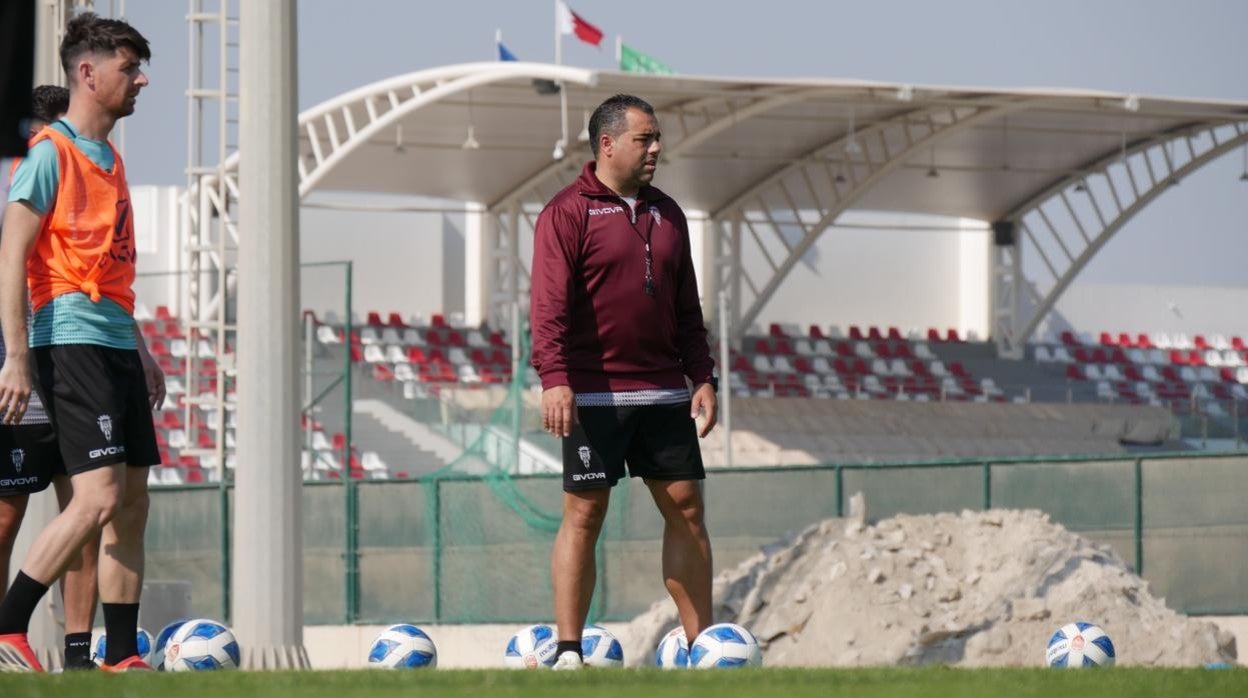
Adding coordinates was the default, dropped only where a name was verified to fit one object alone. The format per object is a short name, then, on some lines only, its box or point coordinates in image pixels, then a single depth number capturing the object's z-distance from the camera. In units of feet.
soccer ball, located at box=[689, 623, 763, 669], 45.21
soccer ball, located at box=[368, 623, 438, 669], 54.24
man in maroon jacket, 45.44
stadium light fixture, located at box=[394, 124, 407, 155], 215.72
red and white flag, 223.10
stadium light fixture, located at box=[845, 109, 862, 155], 217.56
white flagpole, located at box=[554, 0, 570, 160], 195.83
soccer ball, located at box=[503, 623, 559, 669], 53.26
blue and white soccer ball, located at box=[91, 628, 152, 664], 54.19
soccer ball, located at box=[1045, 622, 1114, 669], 56.39
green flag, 213.25
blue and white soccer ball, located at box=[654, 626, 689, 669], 50.85
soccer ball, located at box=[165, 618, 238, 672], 49.42
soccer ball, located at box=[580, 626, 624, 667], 53.47
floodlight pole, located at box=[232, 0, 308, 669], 55.72
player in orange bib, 40.60
